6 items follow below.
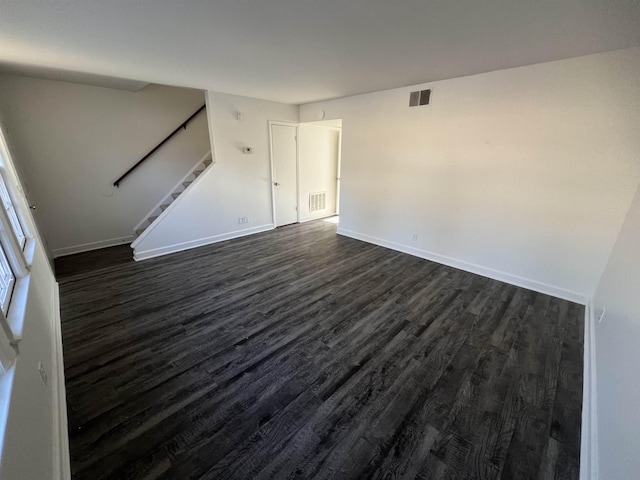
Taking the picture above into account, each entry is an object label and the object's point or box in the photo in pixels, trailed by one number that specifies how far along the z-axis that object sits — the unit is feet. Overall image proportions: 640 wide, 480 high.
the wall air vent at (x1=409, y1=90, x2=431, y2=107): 11.84
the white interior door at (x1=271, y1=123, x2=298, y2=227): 17.38
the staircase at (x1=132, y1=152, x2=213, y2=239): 16.17
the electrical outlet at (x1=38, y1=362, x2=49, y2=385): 4.95
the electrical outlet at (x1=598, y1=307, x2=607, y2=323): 7.19
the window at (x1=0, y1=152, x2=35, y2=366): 4.07
